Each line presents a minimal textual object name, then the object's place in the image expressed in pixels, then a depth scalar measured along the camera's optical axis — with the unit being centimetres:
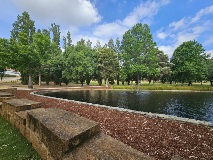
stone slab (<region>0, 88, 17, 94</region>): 1440
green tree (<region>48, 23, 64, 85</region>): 4506
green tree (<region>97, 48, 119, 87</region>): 4781
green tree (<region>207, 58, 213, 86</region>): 5509
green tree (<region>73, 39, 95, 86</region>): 4344
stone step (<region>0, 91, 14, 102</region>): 805
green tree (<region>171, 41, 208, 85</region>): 4709
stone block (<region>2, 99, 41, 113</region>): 578
